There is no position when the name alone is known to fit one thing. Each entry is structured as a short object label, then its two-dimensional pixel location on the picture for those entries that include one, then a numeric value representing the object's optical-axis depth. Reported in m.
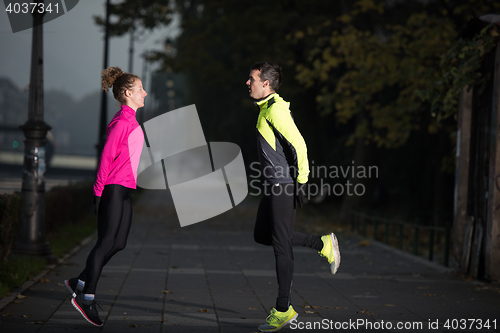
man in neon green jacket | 9.65
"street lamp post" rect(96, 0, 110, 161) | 38.66
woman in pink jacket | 9.75
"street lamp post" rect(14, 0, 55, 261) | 17.61
